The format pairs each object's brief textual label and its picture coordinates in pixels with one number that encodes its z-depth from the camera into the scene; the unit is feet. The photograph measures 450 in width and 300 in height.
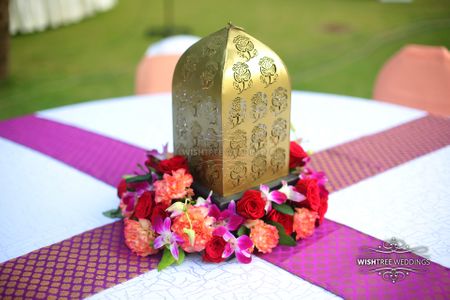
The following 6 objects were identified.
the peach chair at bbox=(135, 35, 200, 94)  7.34
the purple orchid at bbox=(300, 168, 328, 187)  3.39
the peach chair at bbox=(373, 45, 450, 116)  6.57
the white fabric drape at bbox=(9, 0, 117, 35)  21.12
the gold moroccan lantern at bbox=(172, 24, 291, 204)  2.93
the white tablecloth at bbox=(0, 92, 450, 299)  2.76
